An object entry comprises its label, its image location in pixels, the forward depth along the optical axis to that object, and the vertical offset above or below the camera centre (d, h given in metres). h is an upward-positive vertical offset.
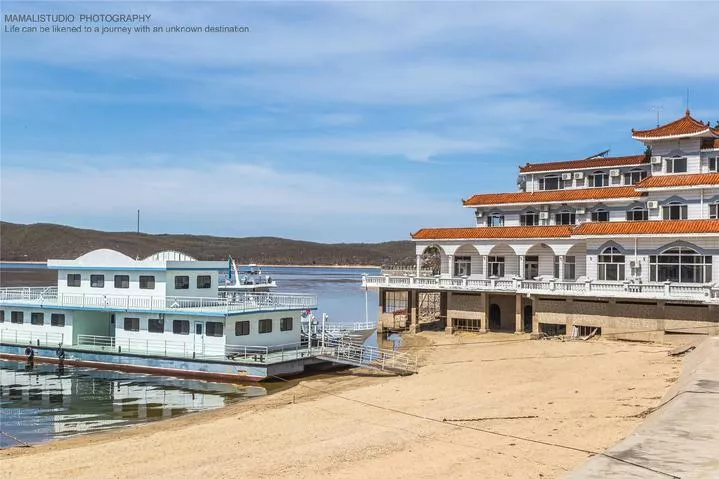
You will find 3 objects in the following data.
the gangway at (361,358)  31.97 -4.77
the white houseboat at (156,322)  33.84 -3.32
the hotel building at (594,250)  36.56 +0.85
